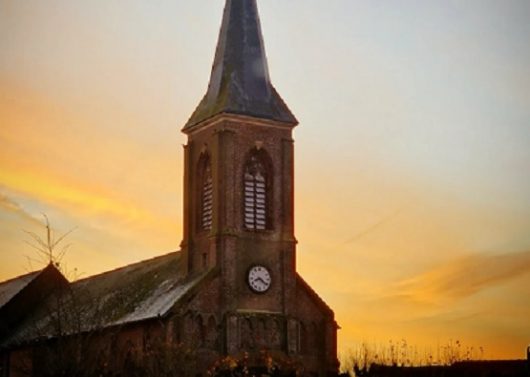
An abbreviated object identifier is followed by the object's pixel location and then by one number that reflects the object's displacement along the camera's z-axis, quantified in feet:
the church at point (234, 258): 195.00
